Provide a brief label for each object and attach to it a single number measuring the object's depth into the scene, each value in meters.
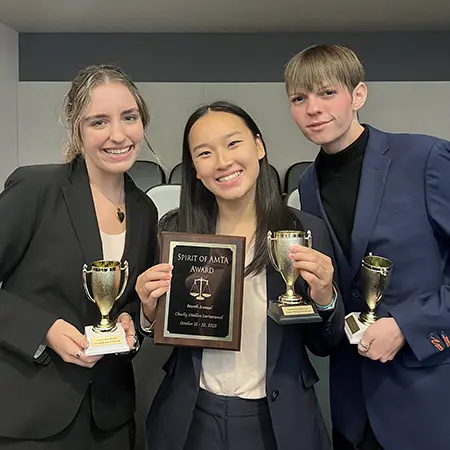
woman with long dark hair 1.09
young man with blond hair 1.19
